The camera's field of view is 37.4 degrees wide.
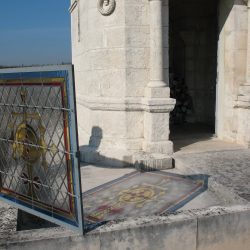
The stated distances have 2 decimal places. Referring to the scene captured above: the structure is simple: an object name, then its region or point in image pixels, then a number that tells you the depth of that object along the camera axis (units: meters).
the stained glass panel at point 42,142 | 2.82
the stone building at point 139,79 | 6.18
